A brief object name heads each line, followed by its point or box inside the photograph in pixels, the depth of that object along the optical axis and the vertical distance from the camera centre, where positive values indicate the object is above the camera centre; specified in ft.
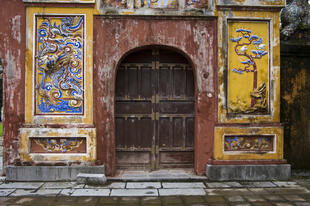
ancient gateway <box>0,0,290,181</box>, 18.52 +1.68
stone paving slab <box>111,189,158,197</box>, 15.88 -5.44
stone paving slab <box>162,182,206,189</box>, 17.34 -5.43
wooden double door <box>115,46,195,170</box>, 19.98 -0.60
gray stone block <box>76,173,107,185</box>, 17.57 -5.06
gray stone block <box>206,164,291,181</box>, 18.61 -4.88
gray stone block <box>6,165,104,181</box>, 18.13 -4.81
